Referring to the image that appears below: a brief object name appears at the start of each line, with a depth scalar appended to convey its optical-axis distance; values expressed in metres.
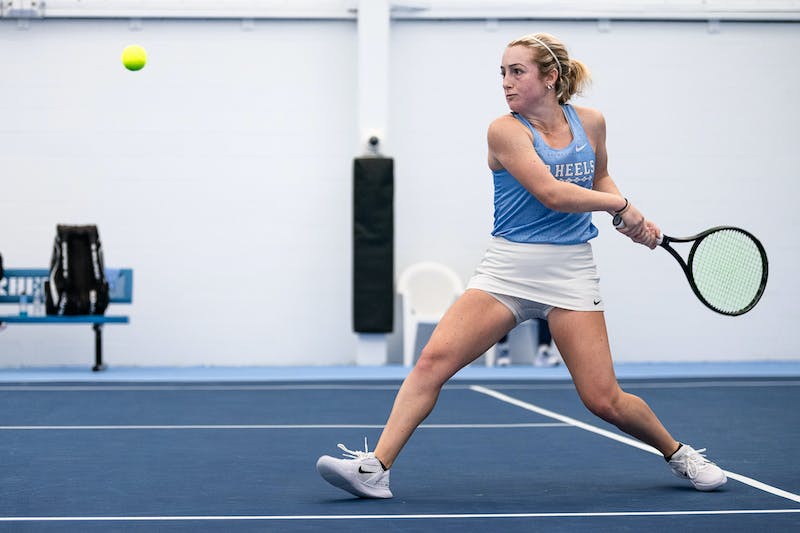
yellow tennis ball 11.70
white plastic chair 12.25
